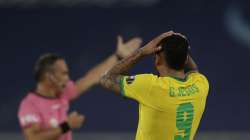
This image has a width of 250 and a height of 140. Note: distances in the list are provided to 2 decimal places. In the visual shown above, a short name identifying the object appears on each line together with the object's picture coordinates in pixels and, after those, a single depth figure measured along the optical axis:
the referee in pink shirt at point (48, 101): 14.56
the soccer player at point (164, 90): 11.75
